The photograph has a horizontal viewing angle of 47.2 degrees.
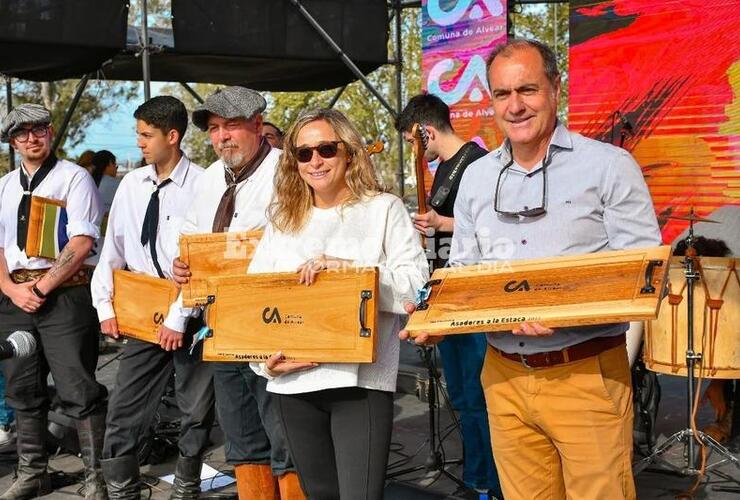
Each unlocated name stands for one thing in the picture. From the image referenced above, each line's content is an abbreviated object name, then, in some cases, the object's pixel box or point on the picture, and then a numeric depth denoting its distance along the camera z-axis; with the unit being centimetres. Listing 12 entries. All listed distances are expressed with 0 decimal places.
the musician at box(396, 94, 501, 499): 439
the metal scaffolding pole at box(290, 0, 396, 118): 784
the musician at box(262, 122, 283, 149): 613
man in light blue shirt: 248
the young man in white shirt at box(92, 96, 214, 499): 432
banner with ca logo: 798
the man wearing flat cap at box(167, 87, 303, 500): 374
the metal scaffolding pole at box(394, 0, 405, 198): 869
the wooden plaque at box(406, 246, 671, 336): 225
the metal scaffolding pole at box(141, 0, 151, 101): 665
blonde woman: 282
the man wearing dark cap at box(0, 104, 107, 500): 462
